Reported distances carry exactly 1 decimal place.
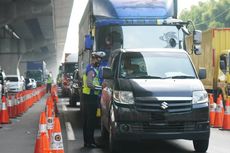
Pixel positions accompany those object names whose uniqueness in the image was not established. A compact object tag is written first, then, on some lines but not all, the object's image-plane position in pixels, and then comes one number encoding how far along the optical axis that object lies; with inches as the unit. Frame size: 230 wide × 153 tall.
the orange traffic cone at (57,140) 299.0
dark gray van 378.9
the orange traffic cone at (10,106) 721.6
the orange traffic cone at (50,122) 372.5
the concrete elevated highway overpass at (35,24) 1753.2
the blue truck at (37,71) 2635.3
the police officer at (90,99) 432.1
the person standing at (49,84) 1752.3
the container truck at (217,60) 812.0
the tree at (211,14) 3139.8
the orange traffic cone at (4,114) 645.3
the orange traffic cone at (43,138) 297.4
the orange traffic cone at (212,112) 618.5
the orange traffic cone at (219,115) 580.4
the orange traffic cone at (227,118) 544.8
